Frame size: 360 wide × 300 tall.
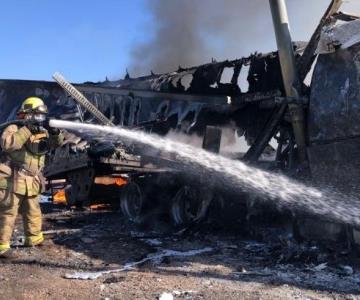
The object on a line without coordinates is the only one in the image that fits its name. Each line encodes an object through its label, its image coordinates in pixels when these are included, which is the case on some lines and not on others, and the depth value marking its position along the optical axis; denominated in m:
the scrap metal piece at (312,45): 6.17
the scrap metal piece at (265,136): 6.68
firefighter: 6.15
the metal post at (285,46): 6.45
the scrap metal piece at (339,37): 5.42
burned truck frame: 5.58
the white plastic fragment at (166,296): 4.30
